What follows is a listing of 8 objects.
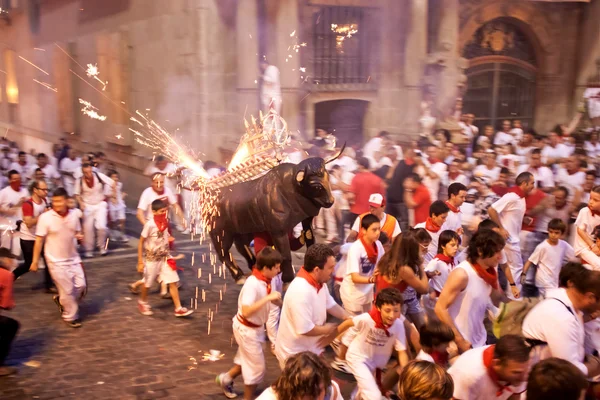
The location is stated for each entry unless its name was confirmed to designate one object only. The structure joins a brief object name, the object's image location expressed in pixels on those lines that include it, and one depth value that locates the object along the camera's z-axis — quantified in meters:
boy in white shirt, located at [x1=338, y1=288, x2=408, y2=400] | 4.27
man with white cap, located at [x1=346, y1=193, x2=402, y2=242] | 6.30
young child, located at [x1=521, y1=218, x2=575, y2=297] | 6.55
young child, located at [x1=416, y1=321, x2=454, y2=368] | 3.86
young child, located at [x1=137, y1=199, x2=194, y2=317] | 7.12
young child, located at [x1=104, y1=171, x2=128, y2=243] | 10.07
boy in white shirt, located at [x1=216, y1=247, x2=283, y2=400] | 4.80
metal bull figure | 6.41
